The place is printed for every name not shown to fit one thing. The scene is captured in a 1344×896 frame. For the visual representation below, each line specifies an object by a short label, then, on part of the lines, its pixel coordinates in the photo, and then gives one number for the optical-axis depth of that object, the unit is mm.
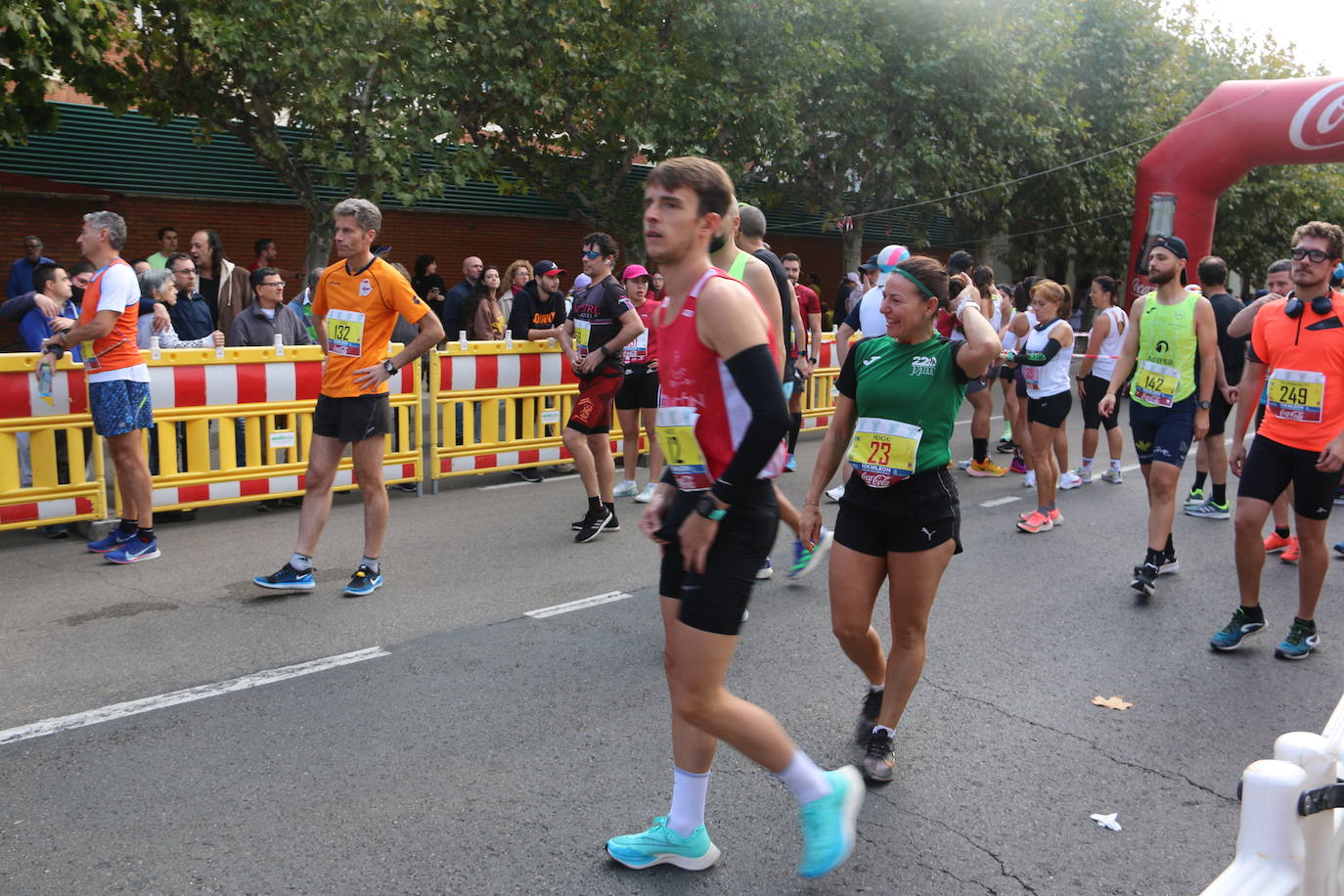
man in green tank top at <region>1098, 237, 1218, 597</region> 6574
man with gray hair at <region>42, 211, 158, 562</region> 6613
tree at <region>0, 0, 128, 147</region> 9734
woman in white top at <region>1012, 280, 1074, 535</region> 8430
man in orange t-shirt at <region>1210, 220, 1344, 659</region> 5243
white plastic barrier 1844
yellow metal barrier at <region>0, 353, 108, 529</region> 7141
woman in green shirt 3943
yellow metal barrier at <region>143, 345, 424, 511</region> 7883
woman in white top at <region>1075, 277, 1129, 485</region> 9984
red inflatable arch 15273
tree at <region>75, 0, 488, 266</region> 12930
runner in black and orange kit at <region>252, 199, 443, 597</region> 6102
